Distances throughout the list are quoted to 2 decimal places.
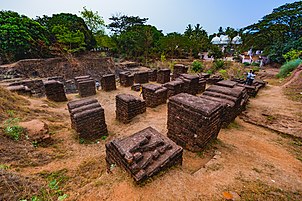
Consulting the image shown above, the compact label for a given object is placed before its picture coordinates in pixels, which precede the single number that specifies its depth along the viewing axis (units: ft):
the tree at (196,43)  70.85
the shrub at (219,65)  49.57
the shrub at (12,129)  10.00
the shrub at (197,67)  50.26
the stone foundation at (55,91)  23.71
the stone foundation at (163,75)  35.90
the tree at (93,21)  68.17
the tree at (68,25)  51.56
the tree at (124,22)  104.83
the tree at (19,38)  36.50
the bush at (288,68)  39.54
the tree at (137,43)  70.70
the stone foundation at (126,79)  34.42
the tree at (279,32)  61.11
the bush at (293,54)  48.34
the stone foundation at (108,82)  31.00
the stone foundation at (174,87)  23.67
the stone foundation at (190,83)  25.54
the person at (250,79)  27.07
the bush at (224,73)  42.16
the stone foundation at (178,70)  38.52
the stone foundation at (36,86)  29.22
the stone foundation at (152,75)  39.47
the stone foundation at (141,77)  36.17
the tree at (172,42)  67.67
